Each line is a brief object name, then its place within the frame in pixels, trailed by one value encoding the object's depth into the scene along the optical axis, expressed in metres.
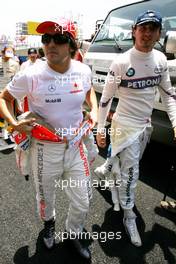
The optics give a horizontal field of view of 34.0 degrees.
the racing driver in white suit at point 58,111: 1.99
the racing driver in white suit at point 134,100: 2.41
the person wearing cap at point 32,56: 6.38
